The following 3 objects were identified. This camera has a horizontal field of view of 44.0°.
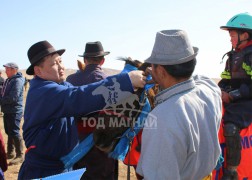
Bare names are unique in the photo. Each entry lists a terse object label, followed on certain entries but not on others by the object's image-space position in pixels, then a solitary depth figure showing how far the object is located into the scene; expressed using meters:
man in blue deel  2.54
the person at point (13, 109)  7.43
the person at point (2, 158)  2.96
